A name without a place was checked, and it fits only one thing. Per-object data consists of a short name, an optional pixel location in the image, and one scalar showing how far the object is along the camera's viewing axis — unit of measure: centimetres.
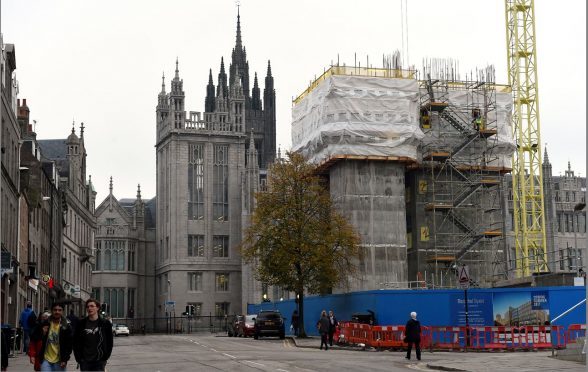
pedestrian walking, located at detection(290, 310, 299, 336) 5728
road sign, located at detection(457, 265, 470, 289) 3403
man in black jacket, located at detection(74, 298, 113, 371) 1401
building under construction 7012
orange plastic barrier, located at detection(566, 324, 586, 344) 3710
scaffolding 7250
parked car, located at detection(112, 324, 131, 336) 8431
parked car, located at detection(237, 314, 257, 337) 6068
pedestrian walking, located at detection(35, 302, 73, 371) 1467
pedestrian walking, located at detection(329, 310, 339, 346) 4211
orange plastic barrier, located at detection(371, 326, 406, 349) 4009
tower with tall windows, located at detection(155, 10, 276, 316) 10500
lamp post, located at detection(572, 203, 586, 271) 10638
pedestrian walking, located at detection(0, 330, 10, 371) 1955
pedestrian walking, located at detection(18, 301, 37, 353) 3170
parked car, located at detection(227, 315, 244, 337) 6464
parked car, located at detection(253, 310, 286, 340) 5431
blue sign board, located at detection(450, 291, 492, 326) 4097
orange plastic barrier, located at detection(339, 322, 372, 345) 4169
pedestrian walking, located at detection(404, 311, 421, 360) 3150
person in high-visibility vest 7294
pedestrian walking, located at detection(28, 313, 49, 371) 1495
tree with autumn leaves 5812
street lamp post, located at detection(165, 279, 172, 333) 10314
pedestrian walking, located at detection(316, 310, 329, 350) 4047
